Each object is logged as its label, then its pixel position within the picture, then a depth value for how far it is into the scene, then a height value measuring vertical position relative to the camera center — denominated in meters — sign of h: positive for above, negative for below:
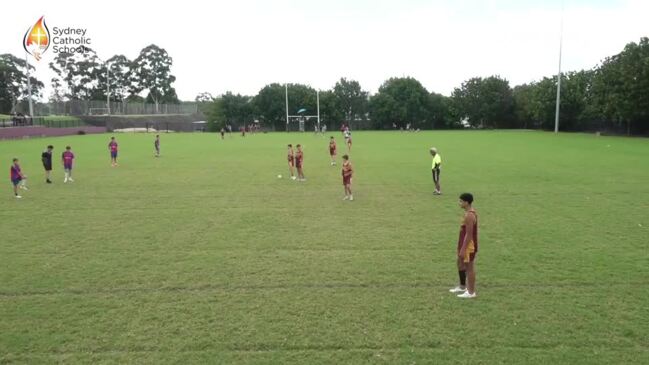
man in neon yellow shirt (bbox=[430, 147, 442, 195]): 17.42 -1.63
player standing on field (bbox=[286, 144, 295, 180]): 22.06 -1.53
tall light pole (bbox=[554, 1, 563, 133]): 62.66 +1.68
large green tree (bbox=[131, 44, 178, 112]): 106.38 +11.28
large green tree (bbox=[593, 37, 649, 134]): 52.50 +4.09
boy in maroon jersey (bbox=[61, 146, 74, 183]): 21.20 -1.55
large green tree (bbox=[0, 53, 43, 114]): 84.25 +7.88
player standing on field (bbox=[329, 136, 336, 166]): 26.79 -1.28
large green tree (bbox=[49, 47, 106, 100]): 99.12 +10.67
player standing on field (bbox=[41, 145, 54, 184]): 20.84 -1.47
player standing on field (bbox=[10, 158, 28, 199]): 17.22 -1.72
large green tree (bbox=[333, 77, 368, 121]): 96.25 +5.45
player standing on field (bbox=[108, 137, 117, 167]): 26.95 -1.27
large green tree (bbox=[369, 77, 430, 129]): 92.56 +3.93
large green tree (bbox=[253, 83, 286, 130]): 90.94 +3.78
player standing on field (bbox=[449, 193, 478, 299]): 7.33 -1.82
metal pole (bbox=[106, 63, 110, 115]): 88.02 +8.89
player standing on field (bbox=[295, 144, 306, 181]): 21.11 -1.55
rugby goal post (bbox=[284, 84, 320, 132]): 87.38 +1.64
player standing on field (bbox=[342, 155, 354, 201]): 16.05 -1.65
